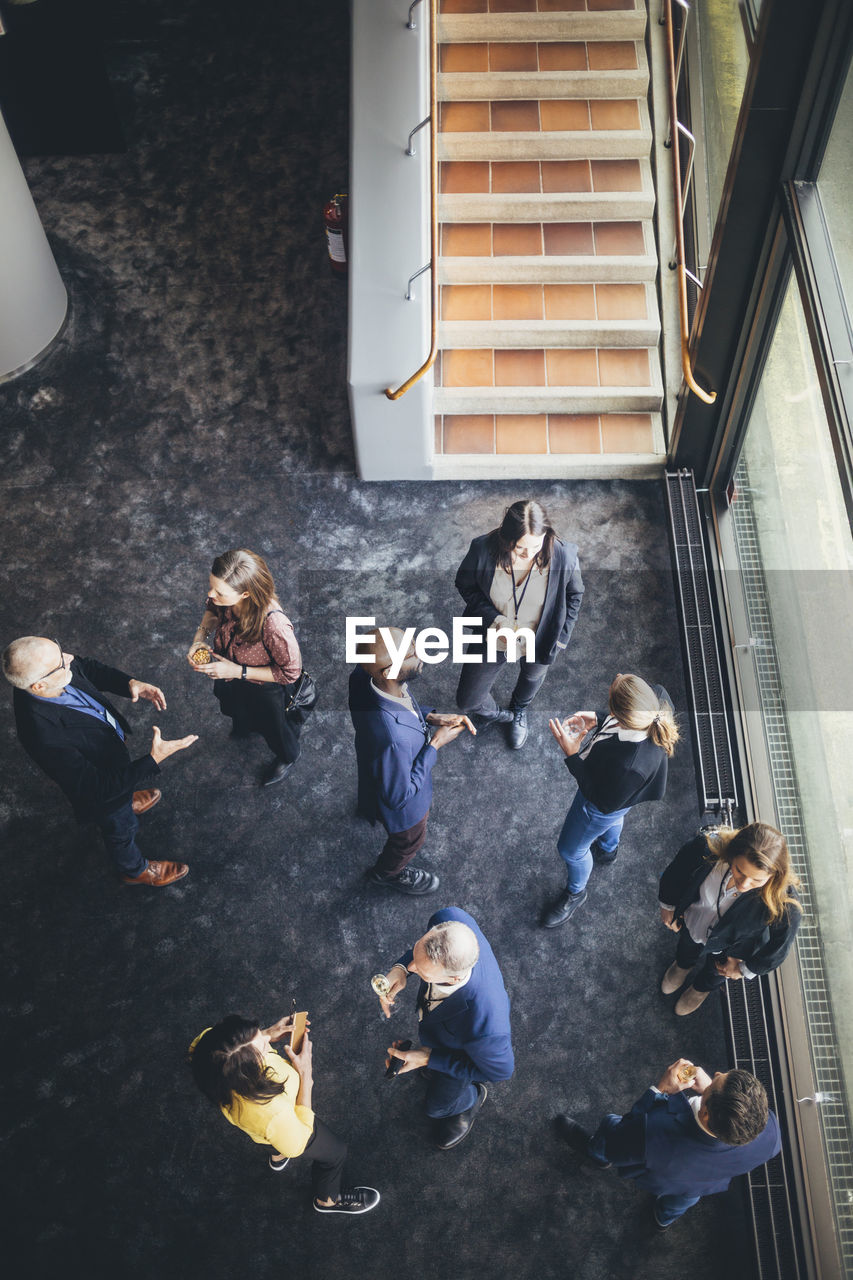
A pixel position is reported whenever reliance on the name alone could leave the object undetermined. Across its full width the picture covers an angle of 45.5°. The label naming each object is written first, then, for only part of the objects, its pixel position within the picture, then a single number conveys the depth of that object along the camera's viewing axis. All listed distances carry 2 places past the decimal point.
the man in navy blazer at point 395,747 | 3.98
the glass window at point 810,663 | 4.15
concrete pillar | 5.94
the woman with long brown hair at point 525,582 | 4.22
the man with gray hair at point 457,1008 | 3.36
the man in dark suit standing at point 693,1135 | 3.26
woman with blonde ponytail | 3.88
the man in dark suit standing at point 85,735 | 3.94
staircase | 6.12
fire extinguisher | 6.32
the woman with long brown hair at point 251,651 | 4.15
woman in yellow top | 3.30
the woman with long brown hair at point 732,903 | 3.65
